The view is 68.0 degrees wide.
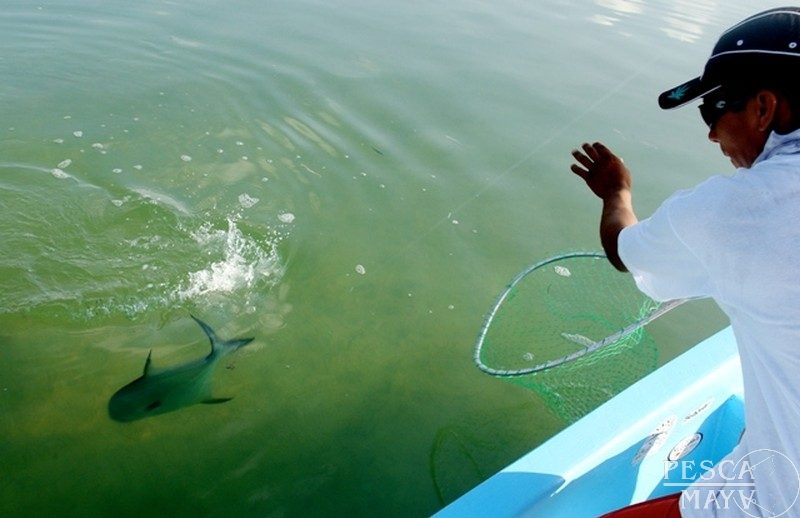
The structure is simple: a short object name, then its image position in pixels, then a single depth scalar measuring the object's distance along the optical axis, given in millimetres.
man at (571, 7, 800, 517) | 1217
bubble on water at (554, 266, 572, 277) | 4050
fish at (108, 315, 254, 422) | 3305
